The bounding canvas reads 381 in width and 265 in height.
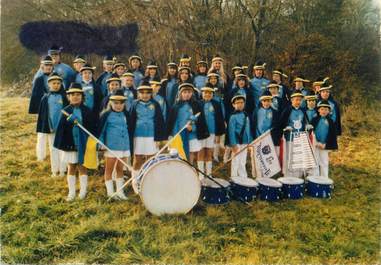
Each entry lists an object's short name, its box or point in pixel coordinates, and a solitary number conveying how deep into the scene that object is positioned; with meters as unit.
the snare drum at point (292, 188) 7.36
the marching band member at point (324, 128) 8.01
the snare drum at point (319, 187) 7.50
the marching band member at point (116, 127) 6.83
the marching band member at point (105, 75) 8.80
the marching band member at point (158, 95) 8.31
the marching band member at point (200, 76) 9.15
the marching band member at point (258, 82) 9.36
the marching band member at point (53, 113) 7.81
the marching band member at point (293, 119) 7.92
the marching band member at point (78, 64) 8.80
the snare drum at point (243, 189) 7.02
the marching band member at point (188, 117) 7.45
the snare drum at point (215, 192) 6.86
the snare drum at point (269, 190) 7.17
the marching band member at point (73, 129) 6.84
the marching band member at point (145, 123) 7.12
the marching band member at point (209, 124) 7.85
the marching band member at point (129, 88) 7.96
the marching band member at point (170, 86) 8.84
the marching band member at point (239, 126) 7.82
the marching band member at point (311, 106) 8.17
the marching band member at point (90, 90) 8.16
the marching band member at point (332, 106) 8.44
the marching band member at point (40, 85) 8.51
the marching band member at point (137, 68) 8.98
